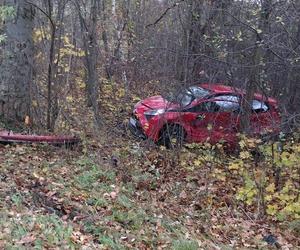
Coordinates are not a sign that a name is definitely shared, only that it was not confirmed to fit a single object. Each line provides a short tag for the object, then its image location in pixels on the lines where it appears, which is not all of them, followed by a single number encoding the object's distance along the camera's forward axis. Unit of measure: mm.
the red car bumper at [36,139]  9234
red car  10852
